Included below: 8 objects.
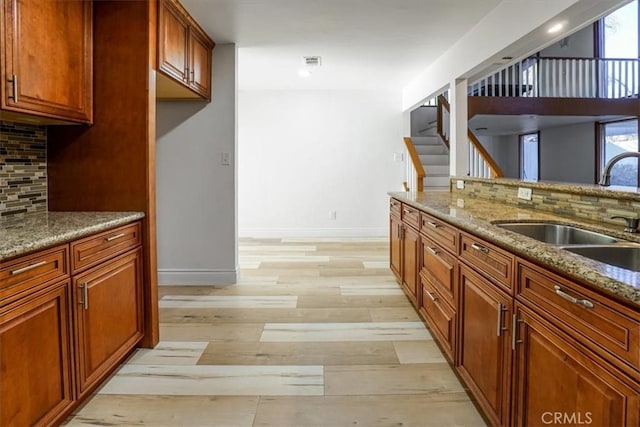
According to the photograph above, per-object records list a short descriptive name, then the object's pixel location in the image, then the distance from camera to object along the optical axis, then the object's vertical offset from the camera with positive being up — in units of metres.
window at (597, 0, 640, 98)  7.48 +2.94
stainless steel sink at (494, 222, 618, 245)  1.81 -0.17
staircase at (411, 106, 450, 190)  6.20 +0.79
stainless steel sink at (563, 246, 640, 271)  1.41 -0.20
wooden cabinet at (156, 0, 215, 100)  2.63 +1.00
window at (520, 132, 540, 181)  10.16 +0.98
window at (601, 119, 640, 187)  7.84 +0.97
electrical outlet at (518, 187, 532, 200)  2.58 +0.01
